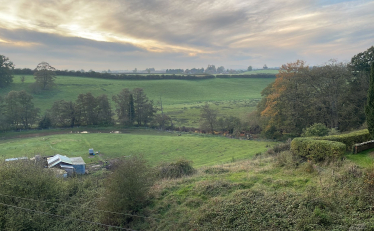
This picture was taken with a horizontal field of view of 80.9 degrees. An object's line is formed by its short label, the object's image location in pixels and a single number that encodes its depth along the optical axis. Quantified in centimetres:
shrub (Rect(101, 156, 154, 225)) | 1277
